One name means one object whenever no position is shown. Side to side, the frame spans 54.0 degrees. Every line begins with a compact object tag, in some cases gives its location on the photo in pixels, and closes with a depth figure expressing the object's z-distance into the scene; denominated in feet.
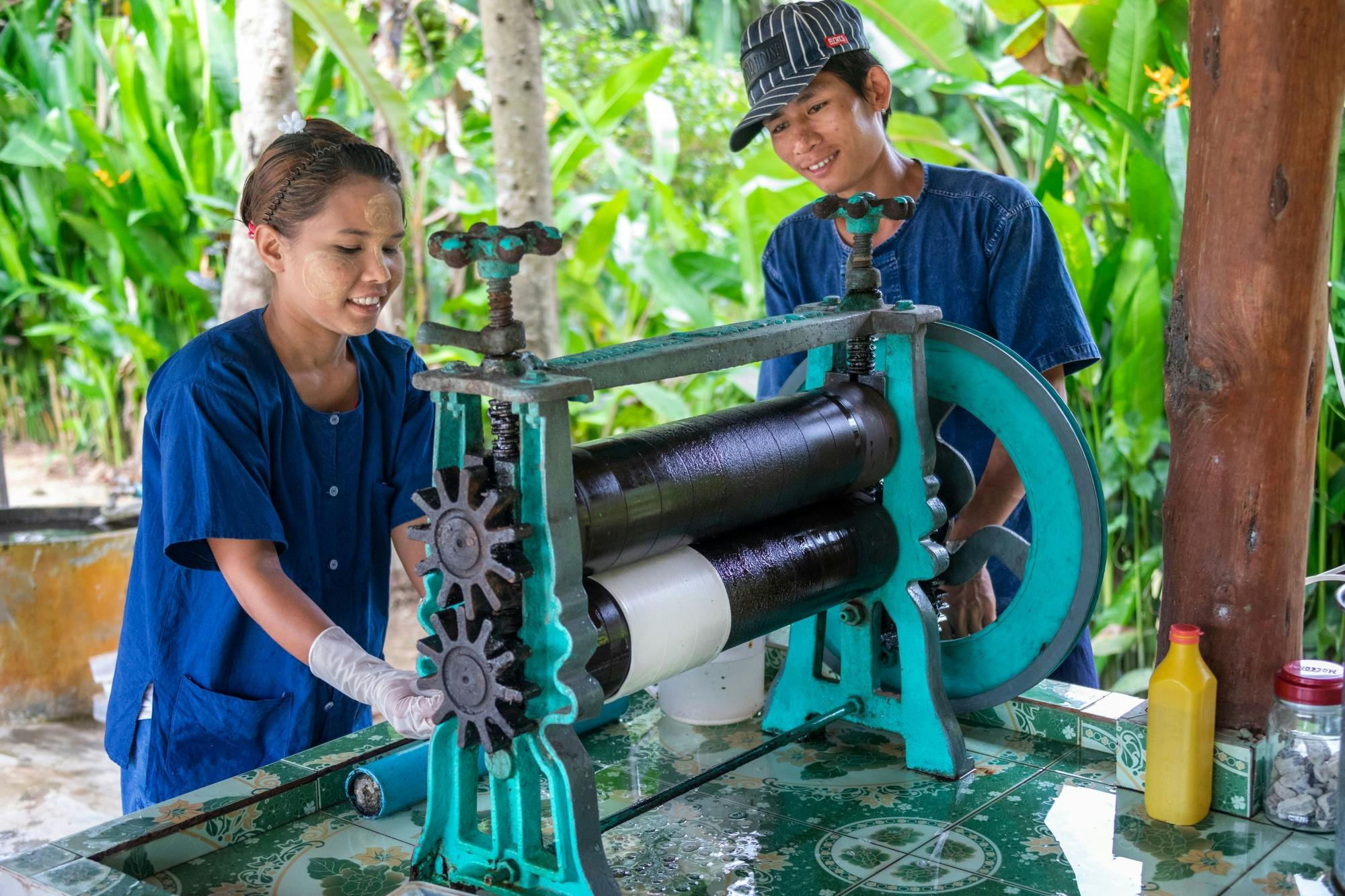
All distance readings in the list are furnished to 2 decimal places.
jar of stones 5.16
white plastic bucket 6.30
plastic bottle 5.25
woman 5.57
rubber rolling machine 4.31
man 7.14
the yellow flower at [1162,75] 13.58
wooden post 5.27
